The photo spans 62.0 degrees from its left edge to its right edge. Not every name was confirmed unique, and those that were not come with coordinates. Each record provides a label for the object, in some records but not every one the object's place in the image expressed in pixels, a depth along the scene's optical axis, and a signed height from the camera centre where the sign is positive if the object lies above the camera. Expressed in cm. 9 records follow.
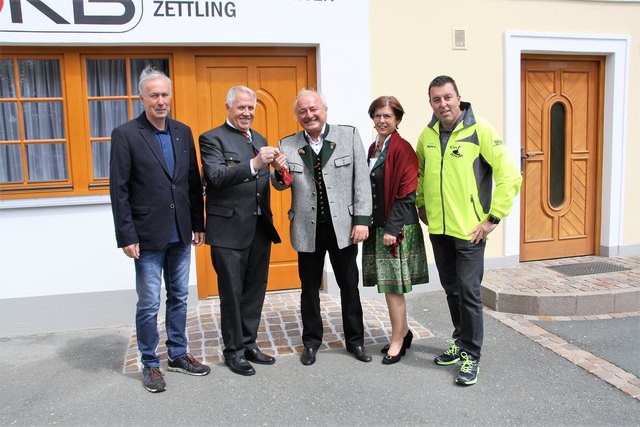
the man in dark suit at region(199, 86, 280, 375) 361 -39
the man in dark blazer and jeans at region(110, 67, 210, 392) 344 -27
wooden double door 531 +70
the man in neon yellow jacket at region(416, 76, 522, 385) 352 -21
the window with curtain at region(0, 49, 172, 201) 498 +54
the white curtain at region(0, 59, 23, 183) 496 +38
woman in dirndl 372 -46
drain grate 591 -127
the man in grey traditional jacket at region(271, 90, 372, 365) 374 -14
